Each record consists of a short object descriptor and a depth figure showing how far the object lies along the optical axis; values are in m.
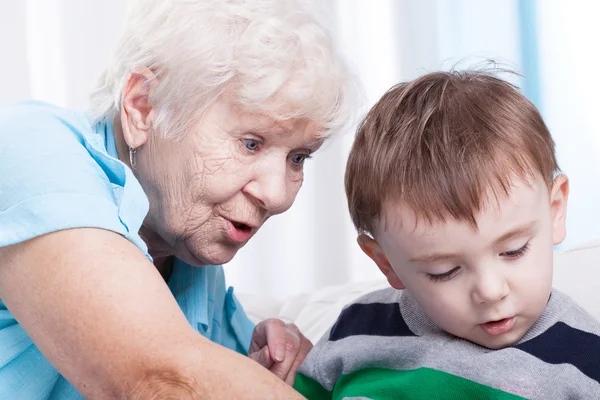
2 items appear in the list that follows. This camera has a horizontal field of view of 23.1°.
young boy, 0.88
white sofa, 1.09
